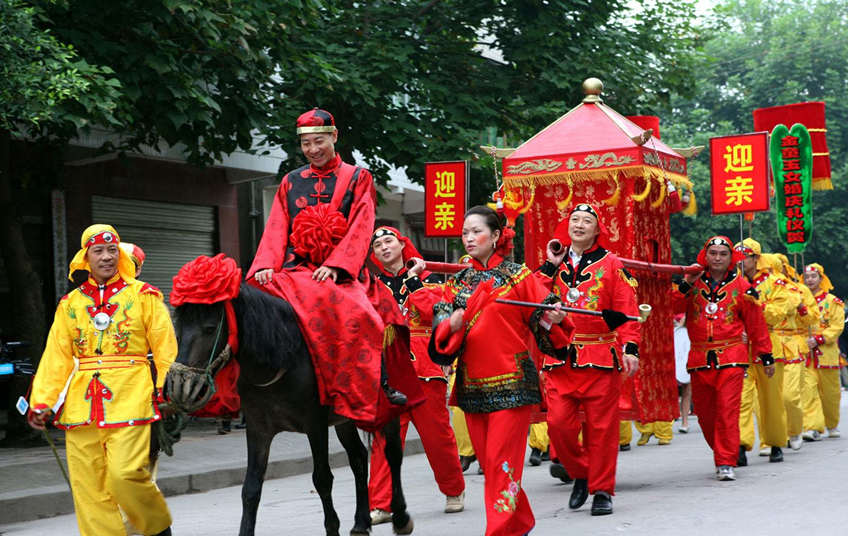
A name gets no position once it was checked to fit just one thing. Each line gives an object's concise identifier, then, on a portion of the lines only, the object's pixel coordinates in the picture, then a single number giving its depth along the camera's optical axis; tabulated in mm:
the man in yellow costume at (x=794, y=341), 12641
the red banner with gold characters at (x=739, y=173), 12000
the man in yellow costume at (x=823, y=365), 13641
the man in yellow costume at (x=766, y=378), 11055
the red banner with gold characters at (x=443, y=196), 14008
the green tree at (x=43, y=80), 10125
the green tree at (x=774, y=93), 38000
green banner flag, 14633
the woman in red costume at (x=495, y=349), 6227
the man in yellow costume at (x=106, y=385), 6184
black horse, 5691
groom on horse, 6578
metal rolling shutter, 17609
